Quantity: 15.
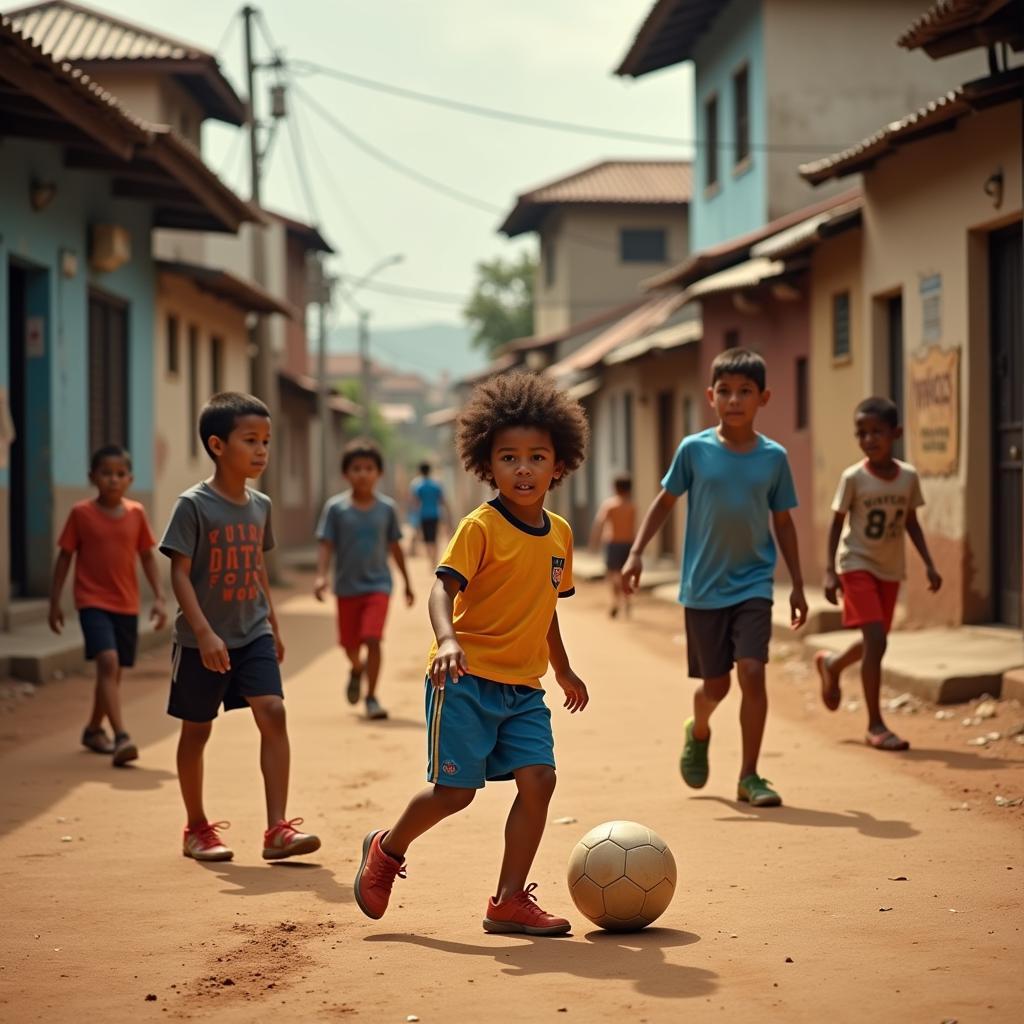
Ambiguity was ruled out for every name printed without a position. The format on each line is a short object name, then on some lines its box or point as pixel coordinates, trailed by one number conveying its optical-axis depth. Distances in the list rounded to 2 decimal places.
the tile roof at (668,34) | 24.30
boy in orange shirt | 9.05
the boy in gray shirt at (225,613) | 6.36
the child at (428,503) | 27.37
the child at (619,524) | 19.09
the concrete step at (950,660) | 9.99
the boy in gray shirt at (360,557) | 10.81
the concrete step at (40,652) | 12.04
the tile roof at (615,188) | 38.81
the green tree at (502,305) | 62.22
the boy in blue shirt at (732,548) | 7.32
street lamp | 50.69
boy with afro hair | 5.03
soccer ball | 5.02
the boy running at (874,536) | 8.86
